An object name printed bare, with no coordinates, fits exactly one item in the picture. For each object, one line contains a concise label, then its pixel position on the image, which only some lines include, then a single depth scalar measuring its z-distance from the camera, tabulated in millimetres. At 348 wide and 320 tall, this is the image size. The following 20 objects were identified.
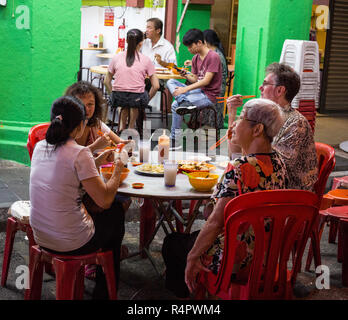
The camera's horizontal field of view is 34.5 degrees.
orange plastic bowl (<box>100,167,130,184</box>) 3468
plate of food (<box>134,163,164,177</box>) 3744
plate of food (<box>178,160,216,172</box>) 3783
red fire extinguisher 11854
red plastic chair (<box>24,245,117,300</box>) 3041
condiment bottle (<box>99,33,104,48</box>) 12766
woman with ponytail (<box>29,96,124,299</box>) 2947
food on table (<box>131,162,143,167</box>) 3996
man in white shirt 8773
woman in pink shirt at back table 7242
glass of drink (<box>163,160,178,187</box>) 3471
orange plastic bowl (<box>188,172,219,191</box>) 3383
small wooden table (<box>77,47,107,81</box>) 12344
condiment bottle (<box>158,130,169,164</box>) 4016
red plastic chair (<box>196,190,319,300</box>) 2512
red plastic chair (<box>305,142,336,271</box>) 3979
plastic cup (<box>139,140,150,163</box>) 4082
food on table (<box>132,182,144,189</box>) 3432
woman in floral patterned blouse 2676
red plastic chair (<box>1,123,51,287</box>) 3533
